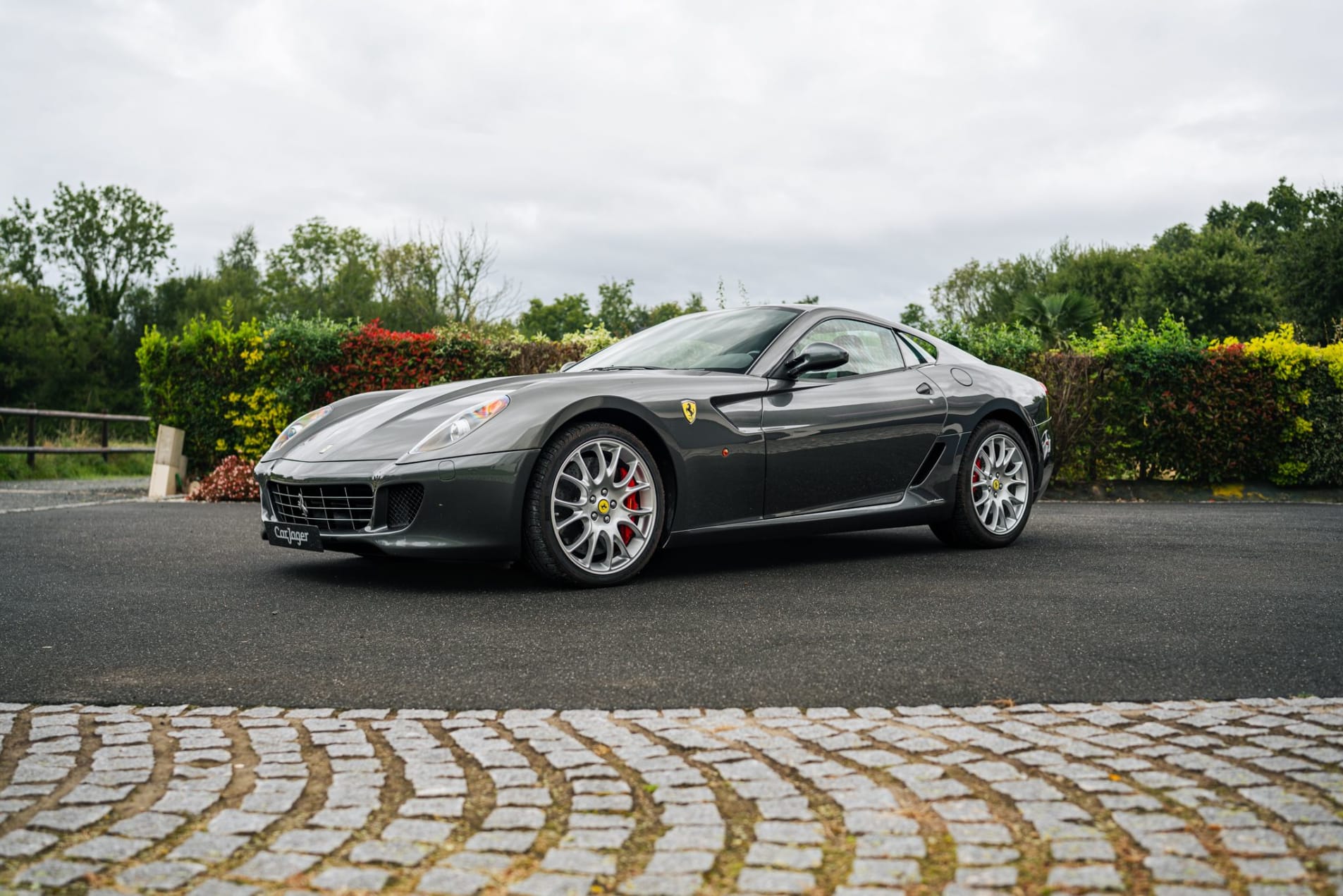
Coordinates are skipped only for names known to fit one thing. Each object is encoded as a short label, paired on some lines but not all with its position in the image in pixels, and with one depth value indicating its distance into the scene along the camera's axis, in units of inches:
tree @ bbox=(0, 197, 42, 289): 2198.6
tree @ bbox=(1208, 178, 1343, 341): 1589.6
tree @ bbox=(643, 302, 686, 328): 2714.1
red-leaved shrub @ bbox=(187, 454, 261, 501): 466.9
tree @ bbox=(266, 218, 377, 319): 2566.4
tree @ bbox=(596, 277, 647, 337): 3090.6
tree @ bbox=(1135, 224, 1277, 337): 1724.9
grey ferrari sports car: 205.3
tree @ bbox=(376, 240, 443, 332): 1513.3
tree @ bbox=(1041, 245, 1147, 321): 2030.0
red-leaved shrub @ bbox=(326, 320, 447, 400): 498.0
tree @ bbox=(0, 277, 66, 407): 1948.8
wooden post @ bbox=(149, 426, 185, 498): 494.9
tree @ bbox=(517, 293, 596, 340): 3068.4
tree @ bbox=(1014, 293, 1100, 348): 899.4
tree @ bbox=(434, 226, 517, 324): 1457.9
